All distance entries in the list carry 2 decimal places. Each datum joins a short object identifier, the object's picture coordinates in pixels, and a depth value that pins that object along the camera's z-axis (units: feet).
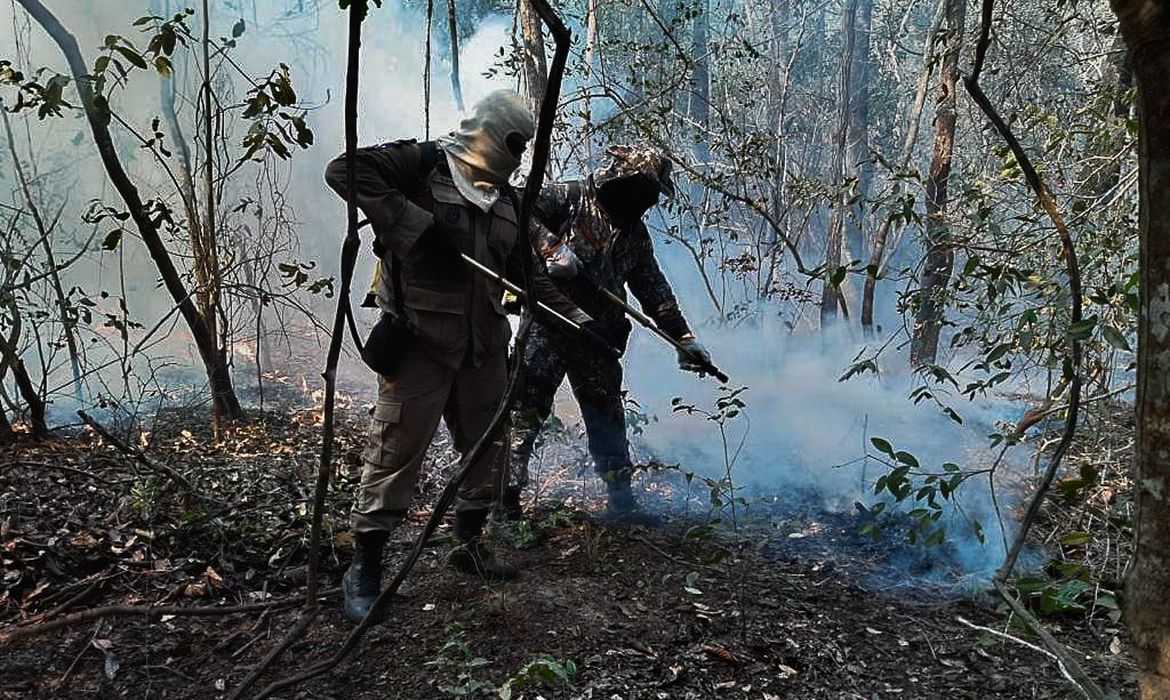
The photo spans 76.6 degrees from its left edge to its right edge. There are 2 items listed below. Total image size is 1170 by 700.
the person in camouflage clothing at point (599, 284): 12.41
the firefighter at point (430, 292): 9.18
